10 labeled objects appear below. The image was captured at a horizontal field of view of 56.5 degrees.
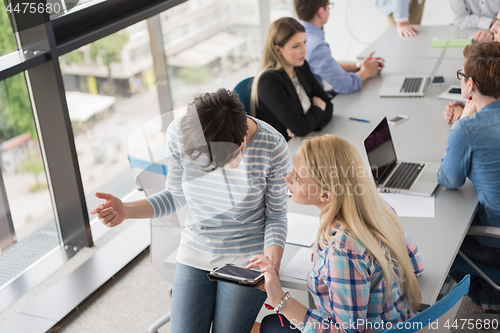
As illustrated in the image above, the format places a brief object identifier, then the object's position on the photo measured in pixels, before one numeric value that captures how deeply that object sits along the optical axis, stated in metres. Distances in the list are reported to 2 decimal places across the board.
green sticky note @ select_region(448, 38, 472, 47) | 3.63
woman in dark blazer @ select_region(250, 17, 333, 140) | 2.47
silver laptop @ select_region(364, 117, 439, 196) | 2.02
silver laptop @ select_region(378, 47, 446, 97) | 2.96
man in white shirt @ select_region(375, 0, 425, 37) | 4.00
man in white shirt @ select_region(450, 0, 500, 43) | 3.76
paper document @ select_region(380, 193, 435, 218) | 1.87
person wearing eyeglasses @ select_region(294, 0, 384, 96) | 3.01
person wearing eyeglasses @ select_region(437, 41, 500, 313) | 1.86
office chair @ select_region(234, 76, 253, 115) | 2.57
